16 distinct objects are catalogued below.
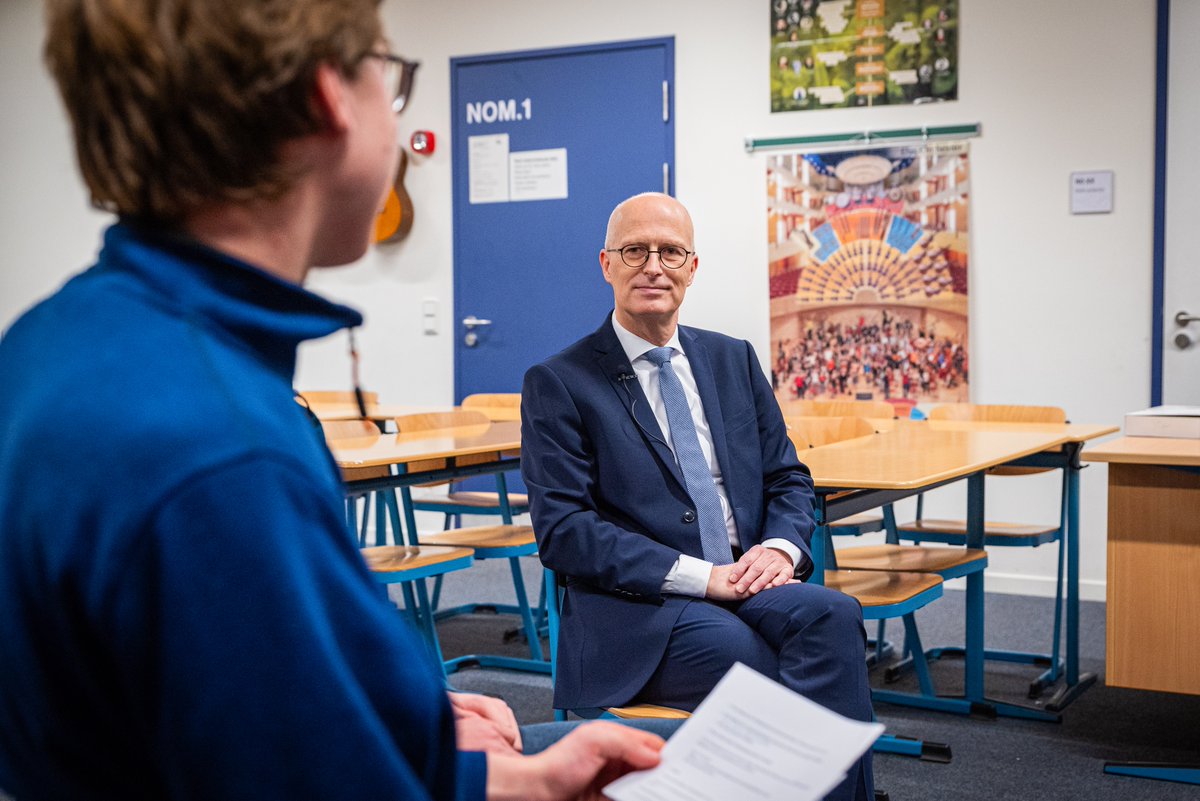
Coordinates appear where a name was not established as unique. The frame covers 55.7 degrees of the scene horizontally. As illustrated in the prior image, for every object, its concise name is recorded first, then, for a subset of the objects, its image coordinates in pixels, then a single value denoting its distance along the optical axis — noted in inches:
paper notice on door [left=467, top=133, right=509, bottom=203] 234.8
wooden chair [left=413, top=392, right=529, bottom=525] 169.8
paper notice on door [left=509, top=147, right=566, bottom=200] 230.1
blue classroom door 223.3
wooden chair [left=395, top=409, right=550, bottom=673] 142.9
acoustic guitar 239.5
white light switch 239.9
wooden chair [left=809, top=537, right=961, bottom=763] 103.3
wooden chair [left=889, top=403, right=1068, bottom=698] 142.3
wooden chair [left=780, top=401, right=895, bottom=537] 171.8
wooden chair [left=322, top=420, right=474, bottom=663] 122.1
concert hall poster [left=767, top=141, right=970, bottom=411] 200.4
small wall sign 188.7
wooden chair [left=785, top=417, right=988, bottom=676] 119.9
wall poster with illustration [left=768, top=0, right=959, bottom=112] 198.8
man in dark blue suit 80.0
